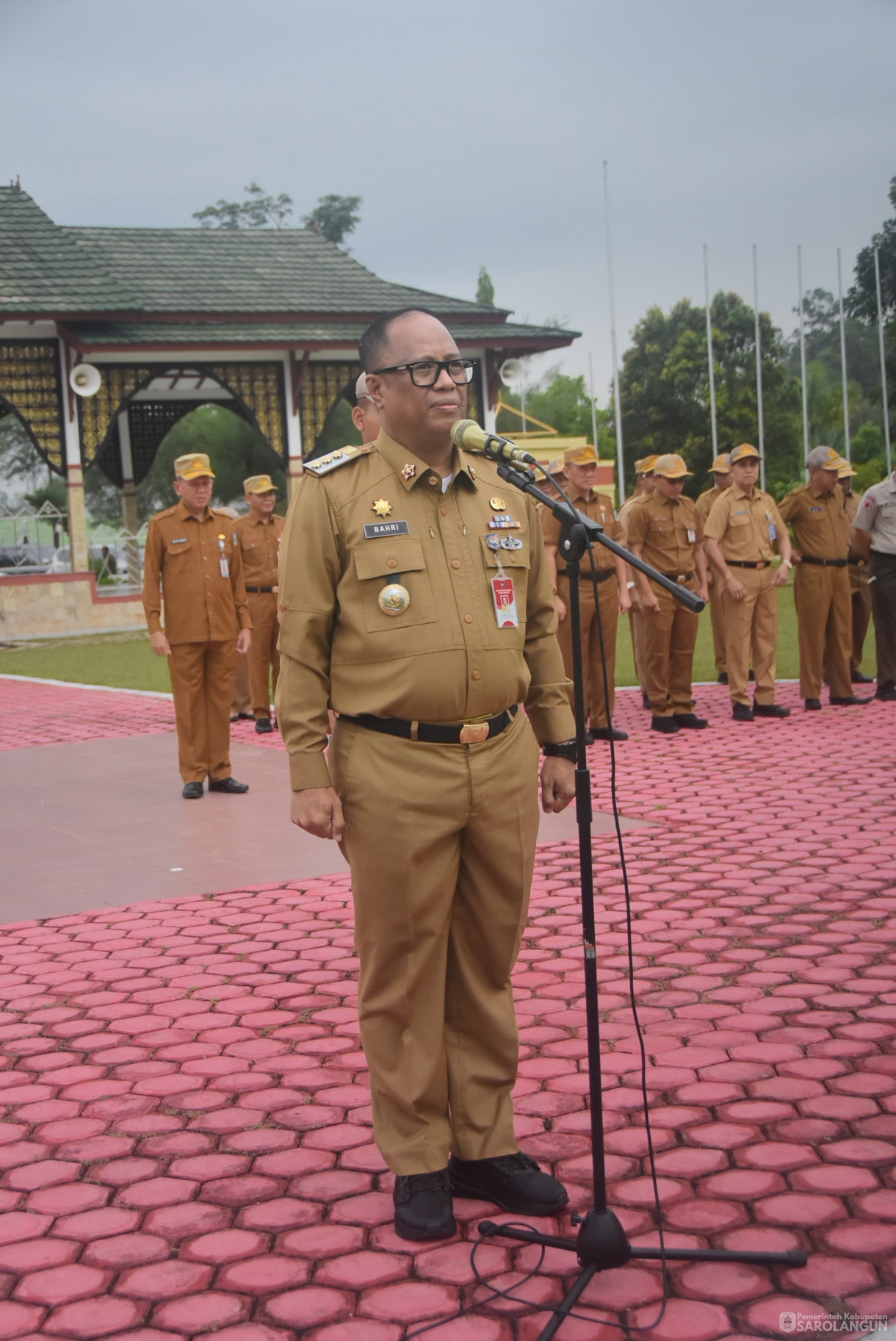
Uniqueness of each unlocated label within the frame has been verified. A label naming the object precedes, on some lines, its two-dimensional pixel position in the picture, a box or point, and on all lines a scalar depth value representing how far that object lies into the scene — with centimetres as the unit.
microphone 286
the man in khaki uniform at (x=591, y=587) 964
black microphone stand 274
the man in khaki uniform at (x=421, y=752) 306
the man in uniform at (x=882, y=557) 1126
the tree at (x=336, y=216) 7212
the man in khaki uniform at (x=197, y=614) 852
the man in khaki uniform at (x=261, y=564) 1175
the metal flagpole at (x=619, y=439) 3456
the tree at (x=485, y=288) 7206
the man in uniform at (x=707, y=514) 1256
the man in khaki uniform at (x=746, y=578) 1058
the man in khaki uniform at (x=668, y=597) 1022
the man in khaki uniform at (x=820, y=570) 1096
